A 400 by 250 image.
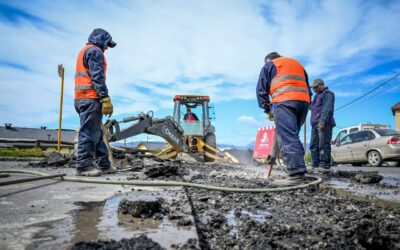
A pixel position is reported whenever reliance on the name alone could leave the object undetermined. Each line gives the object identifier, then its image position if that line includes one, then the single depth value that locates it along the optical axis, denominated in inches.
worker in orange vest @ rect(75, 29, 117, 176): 165.9
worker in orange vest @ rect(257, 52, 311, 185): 148.1
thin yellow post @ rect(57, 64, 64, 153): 385.7
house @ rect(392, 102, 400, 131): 1263.5
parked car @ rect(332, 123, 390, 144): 630.0
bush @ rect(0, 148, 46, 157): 455.2
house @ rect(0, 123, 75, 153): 1505.7
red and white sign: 577.3
